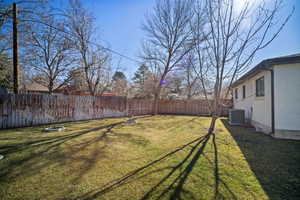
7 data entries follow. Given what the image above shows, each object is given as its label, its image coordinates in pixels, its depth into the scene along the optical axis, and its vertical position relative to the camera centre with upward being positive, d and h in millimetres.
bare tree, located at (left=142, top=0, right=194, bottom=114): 12062 +6353
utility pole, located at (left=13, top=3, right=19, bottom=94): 6164 +2211
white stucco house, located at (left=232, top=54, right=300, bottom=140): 4750 +163
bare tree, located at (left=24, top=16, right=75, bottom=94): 10125 +3583
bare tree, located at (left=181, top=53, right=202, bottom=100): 18933 +1779
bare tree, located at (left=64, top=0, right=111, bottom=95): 11609 +4688
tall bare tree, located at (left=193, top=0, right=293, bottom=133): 4469 +2372
